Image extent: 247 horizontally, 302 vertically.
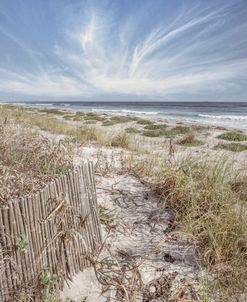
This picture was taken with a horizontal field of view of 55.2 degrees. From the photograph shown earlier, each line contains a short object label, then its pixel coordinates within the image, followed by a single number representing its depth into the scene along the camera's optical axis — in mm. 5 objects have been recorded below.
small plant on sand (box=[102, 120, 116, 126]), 12706
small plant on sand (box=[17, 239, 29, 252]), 1616
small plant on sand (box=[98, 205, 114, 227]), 2552
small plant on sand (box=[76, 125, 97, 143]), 5998
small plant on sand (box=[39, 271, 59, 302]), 1625
